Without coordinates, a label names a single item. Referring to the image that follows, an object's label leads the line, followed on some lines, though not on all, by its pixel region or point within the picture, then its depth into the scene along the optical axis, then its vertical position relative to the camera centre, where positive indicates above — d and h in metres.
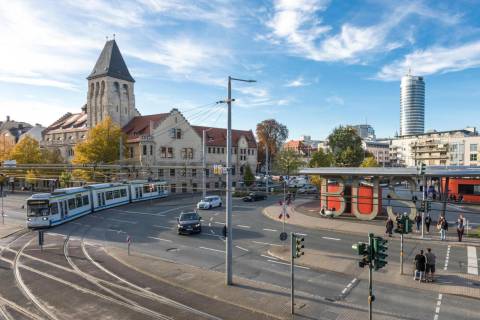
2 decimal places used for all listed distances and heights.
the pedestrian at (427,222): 26.47 -4.96
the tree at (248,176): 67.88 -3.43
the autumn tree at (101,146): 51.66 +1.99
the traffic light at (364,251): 11.58 -3.18
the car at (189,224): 26.84 -5.17
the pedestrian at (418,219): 27.62 -4.97
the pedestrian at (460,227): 23.73 -4.82
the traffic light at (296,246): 13.59 -3.57
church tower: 64.31 +13.49
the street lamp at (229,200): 15.97 -1.95
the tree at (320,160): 67.44 -0.23
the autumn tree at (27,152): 60.66 +1.28
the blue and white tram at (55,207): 29.36 -4.43
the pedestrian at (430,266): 16.08 -5.15
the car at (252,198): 48.47 -5.60
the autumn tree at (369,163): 65.51 -0.80
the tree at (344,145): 64.50 +2.93
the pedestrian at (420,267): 16.09 -5.21
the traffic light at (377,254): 11.50 -3.24
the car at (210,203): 41.06 -5.37
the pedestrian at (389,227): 25.55 -5.15
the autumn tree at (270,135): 95.25 +6.86
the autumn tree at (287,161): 69.31 -0.43
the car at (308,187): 58.61 -4.93
